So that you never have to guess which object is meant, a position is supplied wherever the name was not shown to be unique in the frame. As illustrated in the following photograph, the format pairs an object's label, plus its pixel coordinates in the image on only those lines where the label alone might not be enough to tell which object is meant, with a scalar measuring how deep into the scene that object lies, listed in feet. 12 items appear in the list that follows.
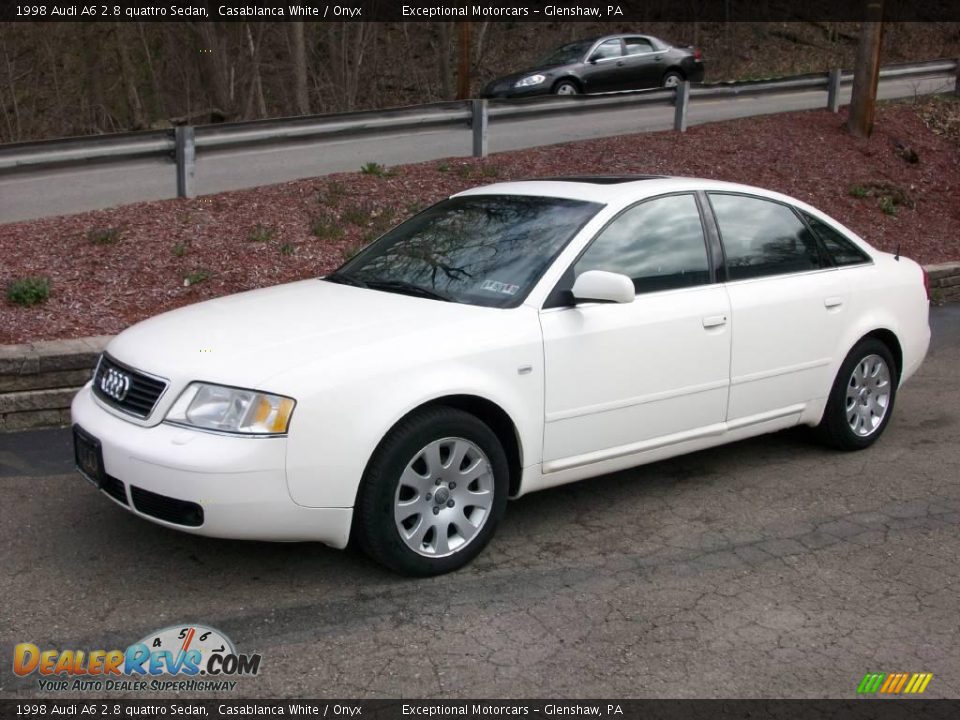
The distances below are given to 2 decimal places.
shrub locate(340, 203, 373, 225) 33.14
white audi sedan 13.07
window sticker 15.49
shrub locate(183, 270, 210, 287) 27.86
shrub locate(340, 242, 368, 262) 31.01
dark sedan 60.54
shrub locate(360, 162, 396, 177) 37.55
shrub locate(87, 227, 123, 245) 29.01
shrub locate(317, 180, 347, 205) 34.30
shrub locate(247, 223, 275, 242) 30.86
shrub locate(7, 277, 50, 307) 24.99
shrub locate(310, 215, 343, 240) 31.81
